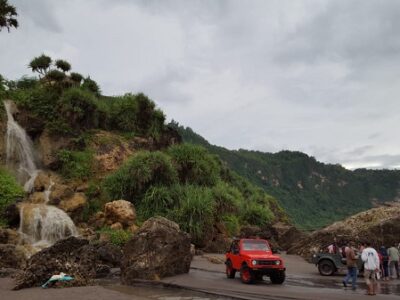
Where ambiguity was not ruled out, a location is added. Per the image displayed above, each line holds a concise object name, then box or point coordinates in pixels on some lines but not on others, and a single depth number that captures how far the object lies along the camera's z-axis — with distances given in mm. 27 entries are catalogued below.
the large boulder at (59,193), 25078
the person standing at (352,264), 14544
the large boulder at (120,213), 25359
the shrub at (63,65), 34188
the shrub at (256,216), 36344
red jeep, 15508
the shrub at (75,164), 29438
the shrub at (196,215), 26688
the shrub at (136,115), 35781
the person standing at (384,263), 19570
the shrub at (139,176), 28359
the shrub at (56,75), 33684
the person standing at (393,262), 19109
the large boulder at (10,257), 18469
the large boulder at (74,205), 25328
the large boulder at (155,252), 16031
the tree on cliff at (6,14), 29698
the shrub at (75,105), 32062
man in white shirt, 13286
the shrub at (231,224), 31155
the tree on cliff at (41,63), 34344
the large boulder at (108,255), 20078
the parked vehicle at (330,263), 19891
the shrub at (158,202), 27891
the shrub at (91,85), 37000
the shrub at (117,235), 23398
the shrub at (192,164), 32219
